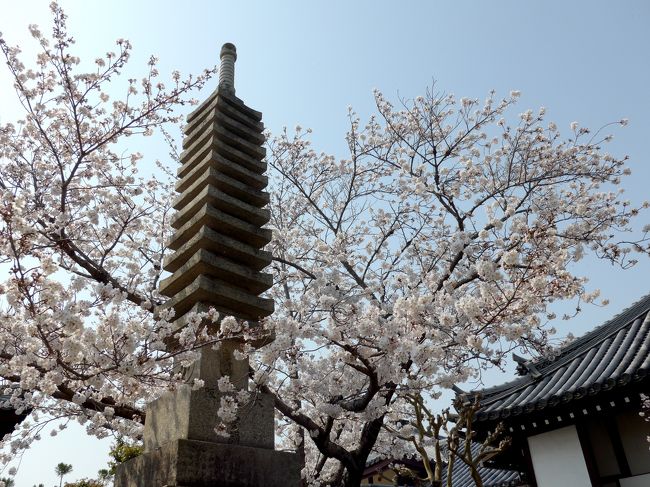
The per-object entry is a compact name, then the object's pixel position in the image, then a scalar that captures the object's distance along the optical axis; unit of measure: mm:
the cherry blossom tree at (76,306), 4410
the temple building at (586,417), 7672
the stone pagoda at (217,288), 4078
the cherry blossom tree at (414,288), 6023
